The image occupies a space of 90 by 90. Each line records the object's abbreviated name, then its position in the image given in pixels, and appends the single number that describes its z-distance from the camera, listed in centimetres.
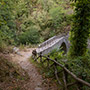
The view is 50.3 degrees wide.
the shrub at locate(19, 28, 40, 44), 1947
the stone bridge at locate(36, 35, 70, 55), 1169
